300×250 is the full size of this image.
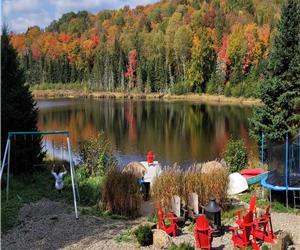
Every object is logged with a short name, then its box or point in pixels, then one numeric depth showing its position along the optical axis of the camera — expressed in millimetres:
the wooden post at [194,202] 8256
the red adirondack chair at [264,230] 7077
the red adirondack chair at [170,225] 7480
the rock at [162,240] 6806
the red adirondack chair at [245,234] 6854
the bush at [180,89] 56149
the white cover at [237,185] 10539
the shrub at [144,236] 7008
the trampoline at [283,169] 9047
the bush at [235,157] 12890
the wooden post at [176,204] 8118
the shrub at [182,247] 6494
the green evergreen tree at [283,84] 12922
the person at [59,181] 10216
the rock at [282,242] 6367
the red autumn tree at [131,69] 66257
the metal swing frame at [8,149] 9944
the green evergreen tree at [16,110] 12604
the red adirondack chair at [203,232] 6774
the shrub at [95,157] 12848
